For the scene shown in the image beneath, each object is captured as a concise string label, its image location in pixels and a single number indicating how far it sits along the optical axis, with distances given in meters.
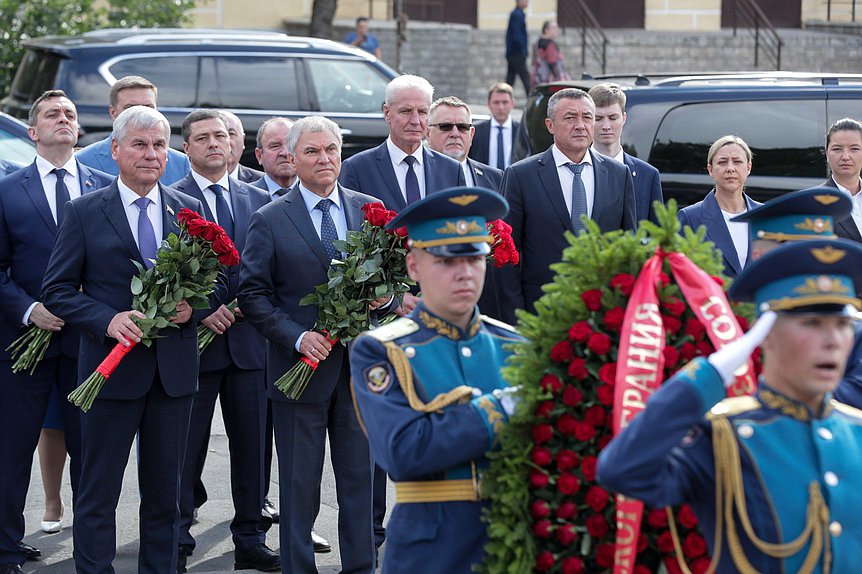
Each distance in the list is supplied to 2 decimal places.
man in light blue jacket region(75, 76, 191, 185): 14.61
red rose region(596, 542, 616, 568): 6.12
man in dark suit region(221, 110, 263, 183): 14.42
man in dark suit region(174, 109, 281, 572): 12.13
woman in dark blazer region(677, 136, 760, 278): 12.91
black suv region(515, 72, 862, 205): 17.76
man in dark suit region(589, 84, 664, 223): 14.85
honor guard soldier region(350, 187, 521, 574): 6.59
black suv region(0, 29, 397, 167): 23.66
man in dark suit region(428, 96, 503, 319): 15.13
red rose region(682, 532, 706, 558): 5.99
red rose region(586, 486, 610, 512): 6.12
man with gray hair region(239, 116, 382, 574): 10.80
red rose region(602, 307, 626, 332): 6.20
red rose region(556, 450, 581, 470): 6.20
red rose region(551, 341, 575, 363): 6.25
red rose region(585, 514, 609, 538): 6.13
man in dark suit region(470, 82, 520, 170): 23.21
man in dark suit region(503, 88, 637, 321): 12.68
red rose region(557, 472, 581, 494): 6.16
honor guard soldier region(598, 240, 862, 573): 5.37
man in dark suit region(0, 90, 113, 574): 11.69
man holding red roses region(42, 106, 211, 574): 10.55
